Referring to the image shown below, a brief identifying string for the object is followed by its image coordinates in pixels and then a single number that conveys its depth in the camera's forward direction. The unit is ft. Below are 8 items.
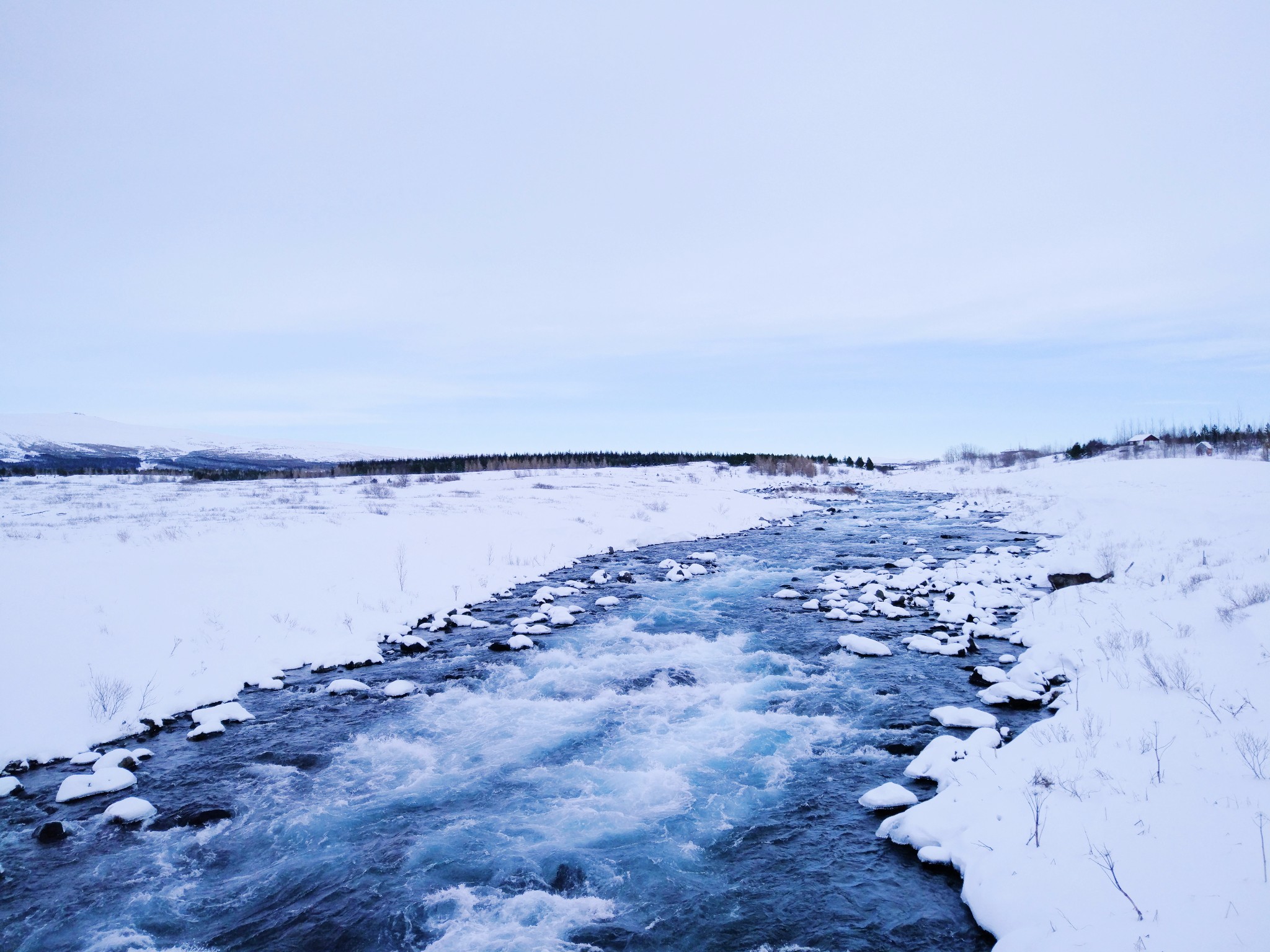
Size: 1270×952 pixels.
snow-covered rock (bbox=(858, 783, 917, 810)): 20.21
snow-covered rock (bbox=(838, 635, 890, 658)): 35.06
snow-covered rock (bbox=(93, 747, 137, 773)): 23.47
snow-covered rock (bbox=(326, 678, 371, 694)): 31.76
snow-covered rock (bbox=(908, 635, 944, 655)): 35.04
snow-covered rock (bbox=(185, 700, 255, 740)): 27.09
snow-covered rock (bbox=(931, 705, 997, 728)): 24.73
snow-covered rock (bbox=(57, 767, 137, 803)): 21.76
